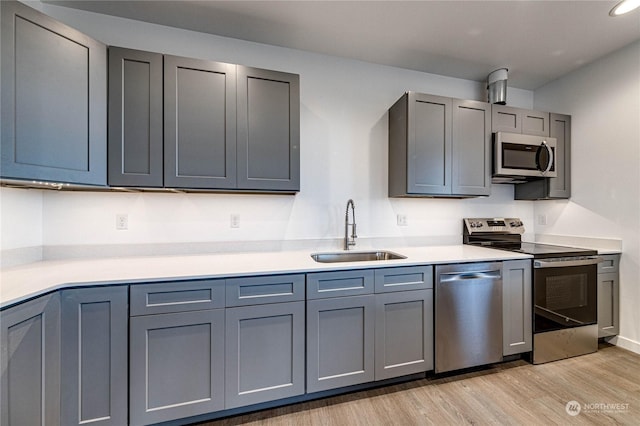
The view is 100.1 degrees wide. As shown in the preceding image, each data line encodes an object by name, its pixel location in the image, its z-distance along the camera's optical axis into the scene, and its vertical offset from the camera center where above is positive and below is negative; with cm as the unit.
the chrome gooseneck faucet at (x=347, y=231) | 234 -16
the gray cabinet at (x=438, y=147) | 230 +59
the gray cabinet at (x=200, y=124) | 171 +60
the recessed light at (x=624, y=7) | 177 +140
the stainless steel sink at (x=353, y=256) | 228 -38
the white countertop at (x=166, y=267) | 130 -34
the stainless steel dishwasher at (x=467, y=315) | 195 -77
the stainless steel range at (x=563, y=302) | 219 -75
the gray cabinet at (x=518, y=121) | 253 +90
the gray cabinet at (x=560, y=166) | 272 +48
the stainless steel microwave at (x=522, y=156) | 247 +54
